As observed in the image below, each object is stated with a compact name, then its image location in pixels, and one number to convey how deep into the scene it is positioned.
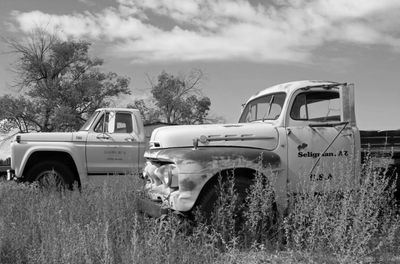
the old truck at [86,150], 10.17
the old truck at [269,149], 5.41
